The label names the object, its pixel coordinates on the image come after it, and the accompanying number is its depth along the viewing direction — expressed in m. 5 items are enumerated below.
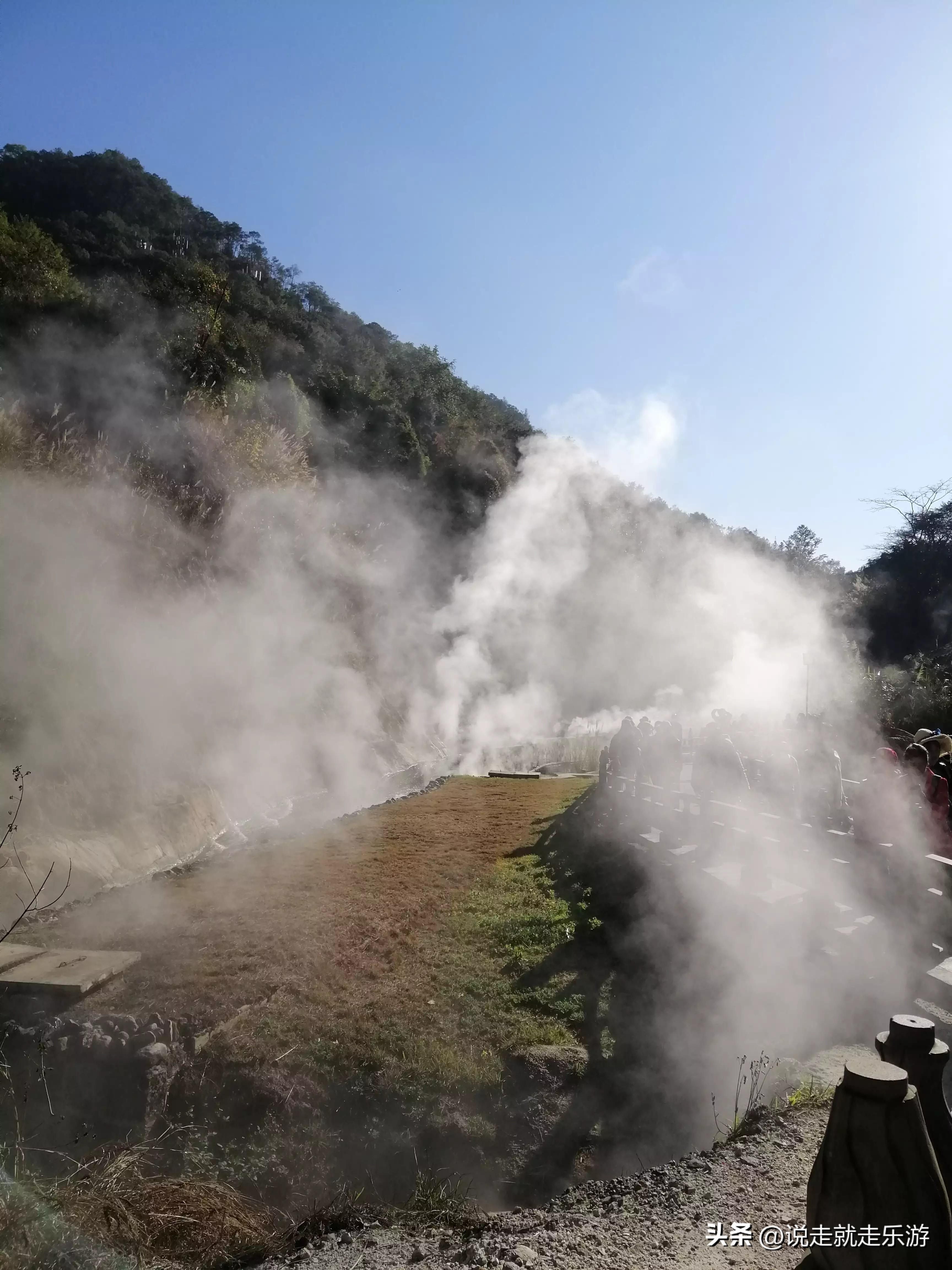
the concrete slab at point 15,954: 4.99
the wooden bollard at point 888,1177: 1.67
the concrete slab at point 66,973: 4.65
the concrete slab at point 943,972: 3.88
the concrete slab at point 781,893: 4.99
